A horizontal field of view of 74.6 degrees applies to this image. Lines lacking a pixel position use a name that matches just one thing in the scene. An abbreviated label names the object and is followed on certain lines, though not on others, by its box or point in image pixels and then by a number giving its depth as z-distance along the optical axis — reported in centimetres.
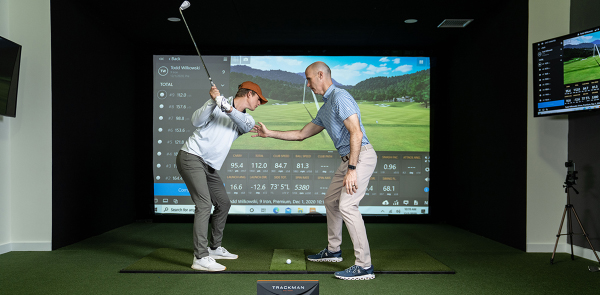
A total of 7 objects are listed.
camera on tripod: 330
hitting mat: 297
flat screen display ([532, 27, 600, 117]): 311
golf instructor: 279
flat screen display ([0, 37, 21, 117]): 329
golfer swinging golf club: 295
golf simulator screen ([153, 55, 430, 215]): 527
